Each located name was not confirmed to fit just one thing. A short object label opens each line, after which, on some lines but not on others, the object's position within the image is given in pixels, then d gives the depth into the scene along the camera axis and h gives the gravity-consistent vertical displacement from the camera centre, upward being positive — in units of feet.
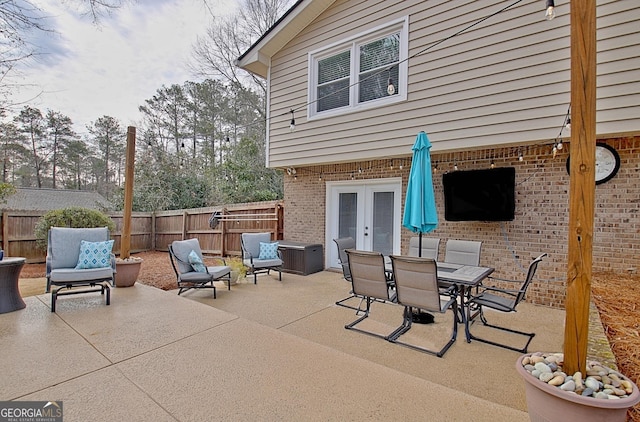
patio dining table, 11.76 -2.51
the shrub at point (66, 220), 26.11 -0.94
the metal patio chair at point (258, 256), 21.45 -3.25
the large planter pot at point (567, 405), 4.83 -3.14
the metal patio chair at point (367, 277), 12.65 -2.76
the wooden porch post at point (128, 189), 19.13 +1.34
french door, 22.11 -0.12
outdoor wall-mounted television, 17.04 +1.16
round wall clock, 14.51 +2.54
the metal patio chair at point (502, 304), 11.28 -3.48
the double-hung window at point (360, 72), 19.45 +9.85
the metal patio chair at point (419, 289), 11.05 -2.88
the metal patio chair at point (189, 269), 17.57 -3.46
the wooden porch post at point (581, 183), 5.66 +0.61
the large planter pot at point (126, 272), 18.29 -3.71
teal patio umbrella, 14.05 +0.87
